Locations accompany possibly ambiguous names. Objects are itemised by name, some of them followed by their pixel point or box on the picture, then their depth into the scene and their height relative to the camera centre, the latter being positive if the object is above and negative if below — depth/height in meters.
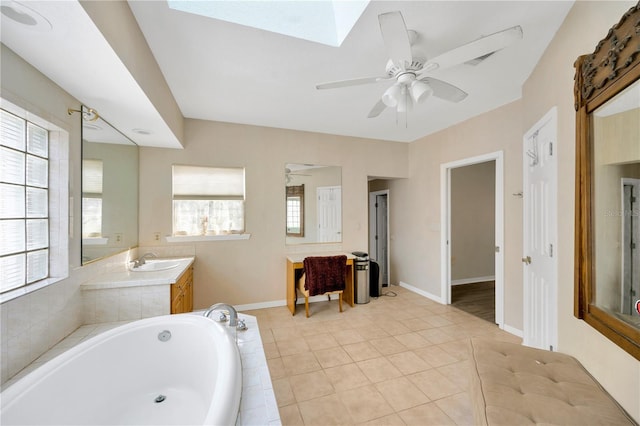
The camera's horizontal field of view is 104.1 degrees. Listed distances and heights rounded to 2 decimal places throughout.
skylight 1.57 +1.33
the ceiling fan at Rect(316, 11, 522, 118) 1.29 +0.93
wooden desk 3.41 -0.90
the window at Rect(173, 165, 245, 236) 3.30 +0.18
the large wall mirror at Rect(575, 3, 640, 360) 0.99 +0.13
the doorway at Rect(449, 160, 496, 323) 4.91 -0.25
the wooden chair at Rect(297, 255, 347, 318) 3.19 -0.79
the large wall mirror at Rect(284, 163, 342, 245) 3.76 +0.17
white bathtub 1.11 -0.93
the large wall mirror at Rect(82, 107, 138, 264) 2.00 +0.23
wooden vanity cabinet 2.26 -0.82
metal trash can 3.79 -0.99
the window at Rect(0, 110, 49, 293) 1.32 +0.07
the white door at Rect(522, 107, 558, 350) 1.76 -0.16
